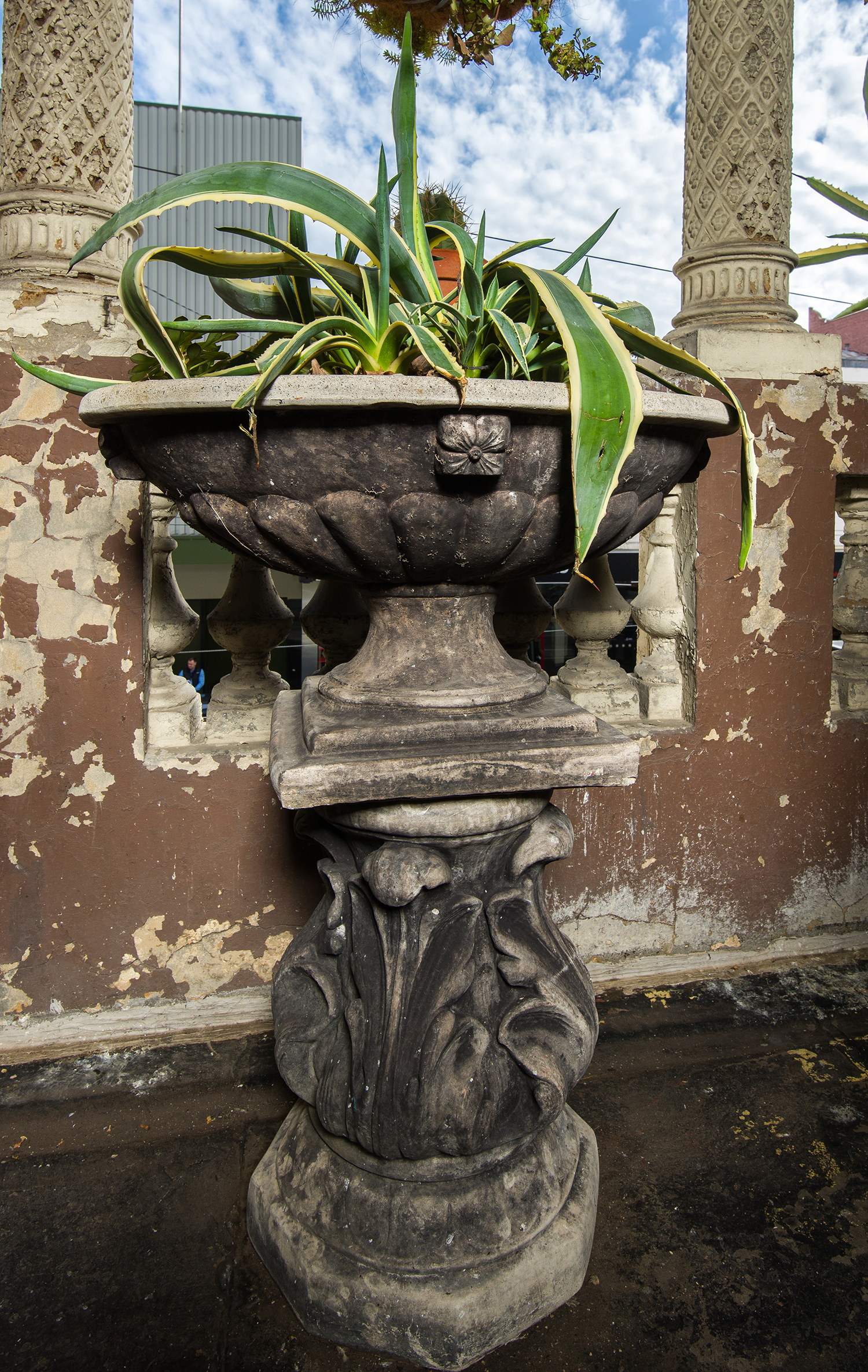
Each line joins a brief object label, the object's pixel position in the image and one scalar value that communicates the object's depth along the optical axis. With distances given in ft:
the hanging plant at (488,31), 10.30
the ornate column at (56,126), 5.82
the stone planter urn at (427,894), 3.53
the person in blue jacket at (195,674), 13.60
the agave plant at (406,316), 3.12
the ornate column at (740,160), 6.97
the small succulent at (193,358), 3.98
